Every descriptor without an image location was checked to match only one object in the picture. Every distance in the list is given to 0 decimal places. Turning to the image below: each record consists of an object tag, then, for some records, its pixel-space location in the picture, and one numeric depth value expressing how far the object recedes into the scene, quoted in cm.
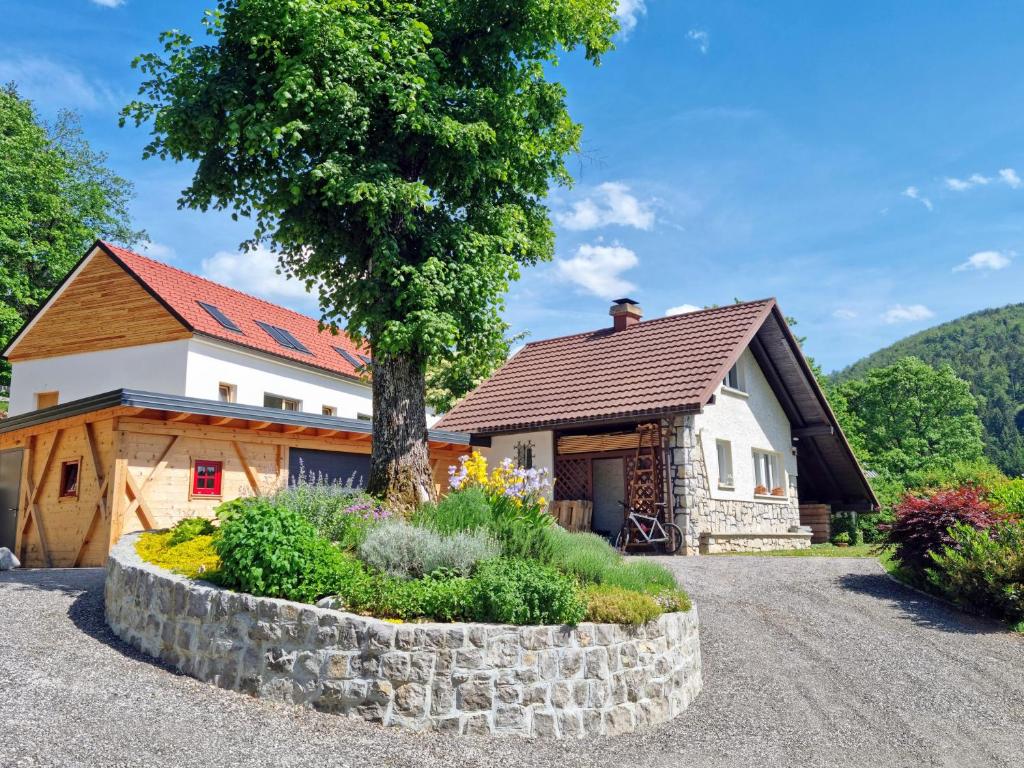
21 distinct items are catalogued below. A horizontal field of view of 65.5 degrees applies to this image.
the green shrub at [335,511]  800
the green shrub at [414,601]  625
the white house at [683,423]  1584
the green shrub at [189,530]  908
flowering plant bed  637
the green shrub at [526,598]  628
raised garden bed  586
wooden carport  1253
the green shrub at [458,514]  797
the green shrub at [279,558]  647
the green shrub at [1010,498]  1154
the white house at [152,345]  2008
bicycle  1538
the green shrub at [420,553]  698
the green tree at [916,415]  3938
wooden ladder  1580
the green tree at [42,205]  2645
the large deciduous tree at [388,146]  945
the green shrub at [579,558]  762
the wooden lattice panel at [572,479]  1711
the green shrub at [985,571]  987
